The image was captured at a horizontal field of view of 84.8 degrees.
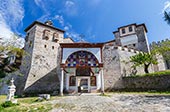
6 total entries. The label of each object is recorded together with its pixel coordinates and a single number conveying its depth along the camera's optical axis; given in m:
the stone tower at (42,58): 13.04
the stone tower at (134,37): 17.66
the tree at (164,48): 8.53
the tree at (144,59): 12.87
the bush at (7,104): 5.86
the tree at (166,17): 6.25
